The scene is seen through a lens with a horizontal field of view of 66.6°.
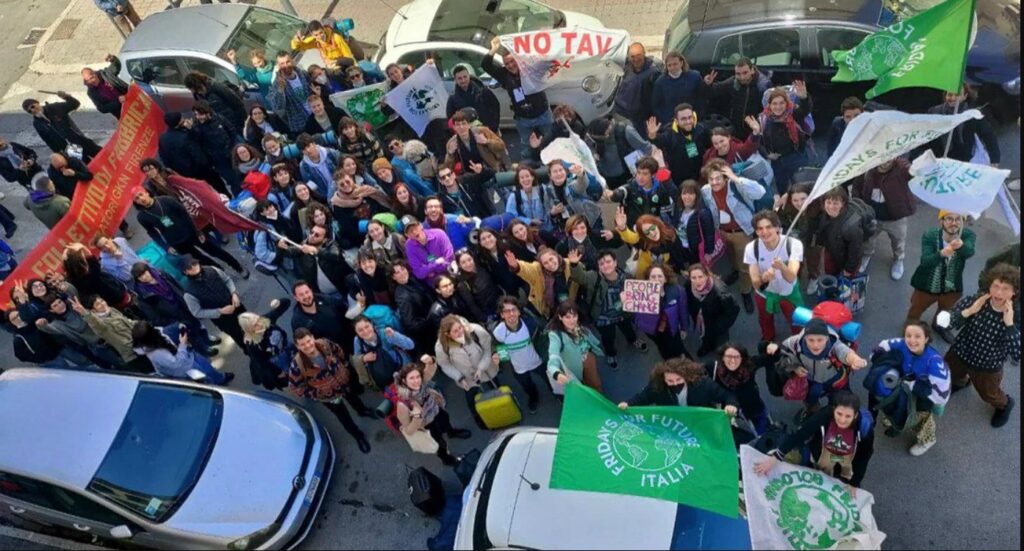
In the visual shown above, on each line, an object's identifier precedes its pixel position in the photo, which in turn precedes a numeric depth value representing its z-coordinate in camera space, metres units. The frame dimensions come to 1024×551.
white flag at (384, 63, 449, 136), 9.63
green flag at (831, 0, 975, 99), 6.42
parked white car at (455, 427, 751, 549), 5.39
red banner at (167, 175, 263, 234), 8.52
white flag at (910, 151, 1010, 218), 5.93
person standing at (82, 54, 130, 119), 11.05
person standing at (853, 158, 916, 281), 7.35
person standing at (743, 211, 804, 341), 6.66
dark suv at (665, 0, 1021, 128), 8.79
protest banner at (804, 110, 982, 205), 6.22
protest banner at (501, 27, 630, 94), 9.61
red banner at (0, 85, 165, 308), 8.38
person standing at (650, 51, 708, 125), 8.80
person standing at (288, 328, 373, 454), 6.83
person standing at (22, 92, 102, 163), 10.84
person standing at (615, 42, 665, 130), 9.11
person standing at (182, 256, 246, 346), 7.79
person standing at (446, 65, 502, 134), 9.45
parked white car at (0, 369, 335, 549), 6.76
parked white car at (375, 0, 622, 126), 10.25
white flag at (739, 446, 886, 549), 5.25
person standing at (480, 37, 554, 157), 9.59
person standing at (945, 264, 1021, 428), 5.80
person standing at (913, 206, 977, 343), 6.45
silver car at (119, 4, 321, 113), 11.35
